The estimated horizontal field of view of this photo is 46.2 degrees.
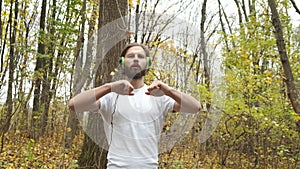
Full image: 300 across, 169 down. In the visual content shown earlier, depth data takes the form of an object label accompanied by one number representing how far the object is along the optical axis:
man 1.78
